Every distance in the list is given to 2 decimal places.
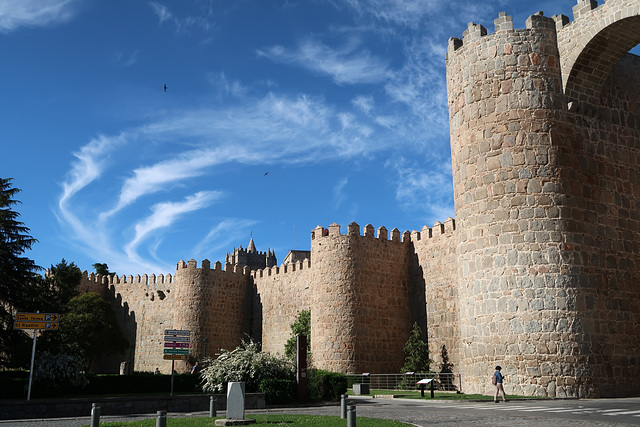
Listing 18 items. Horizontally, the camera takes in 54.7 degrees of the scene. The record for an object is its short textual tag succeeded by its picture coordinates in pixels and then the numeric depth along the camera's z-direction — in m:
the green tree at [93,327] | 37.91
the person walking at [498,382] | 14.30
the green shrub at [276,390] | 16.56
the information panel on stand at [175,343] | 18.34
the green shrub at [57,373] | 20.94
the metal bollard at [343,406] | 10.91
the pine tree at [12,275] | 22.83
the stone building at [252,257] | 81.75
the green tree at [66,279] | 39.69
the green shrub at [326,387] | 17.70
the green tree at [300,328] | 31.42
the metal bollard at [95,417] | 8.36
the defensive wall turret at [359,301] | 26.97
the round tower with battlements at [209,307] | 36.06
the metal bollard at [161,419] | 8.03
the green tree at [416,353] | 26.36
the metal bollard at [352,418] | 7.89
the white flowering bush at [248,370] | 17.48
